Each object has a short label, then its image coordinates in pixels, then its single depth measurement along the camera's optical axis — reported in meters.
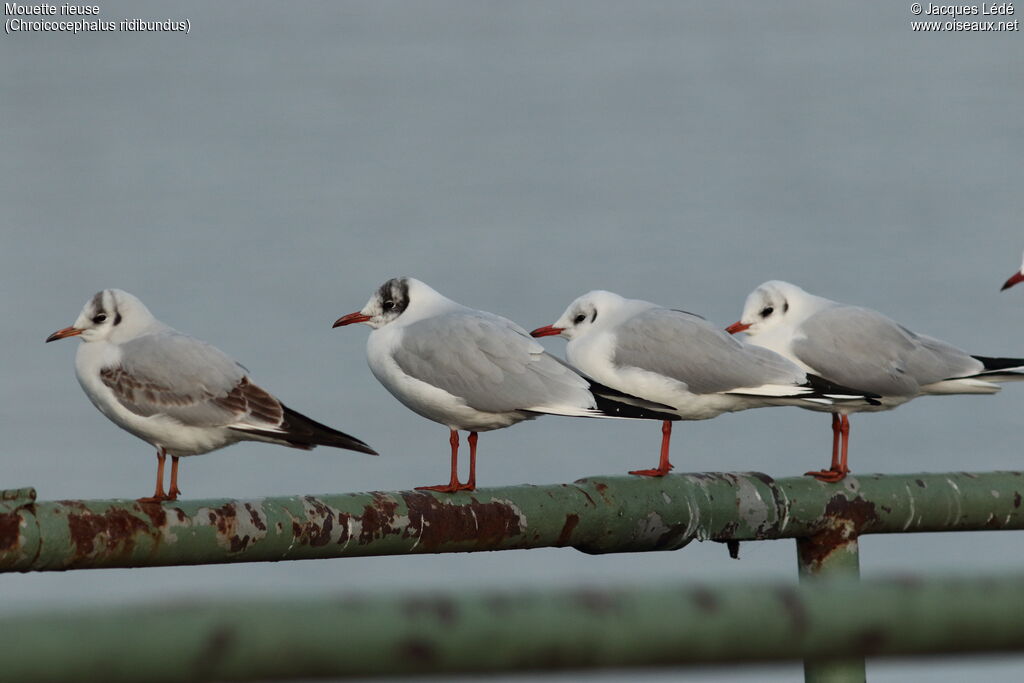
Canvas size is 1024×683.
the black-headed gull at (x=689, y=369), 15.30
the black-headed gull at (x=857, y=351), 16.59
